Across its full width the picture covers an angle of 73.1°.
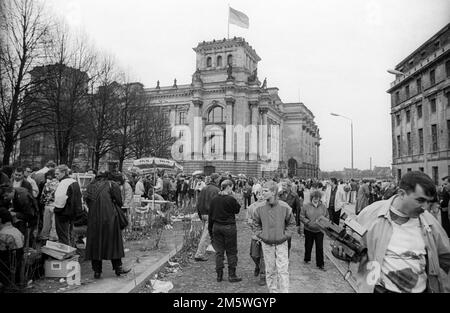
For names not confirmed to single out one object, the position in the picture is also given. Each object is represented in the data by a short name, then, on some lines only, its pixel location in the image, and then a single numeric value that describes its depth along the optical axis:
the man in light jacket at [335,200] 10.34
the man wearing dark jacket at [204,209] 7.74
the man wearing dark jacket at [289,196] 10.59
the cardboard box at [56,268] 5.69
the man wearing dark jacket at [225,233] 5.93
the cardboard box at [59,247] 5.73
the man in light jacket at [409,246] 2.47
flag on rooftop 38.75
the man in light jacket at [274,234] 4.63
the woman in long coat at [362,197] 14.48
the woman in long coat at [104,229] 5.56
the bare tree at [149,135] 29.52
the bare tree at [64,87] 16.09
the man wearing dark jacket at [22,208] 5.65
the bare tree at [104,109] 23.00
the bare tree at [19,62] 12.79
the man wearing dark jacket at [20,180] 7.63
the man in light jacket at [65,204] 6.36
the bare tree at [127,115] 26.80
